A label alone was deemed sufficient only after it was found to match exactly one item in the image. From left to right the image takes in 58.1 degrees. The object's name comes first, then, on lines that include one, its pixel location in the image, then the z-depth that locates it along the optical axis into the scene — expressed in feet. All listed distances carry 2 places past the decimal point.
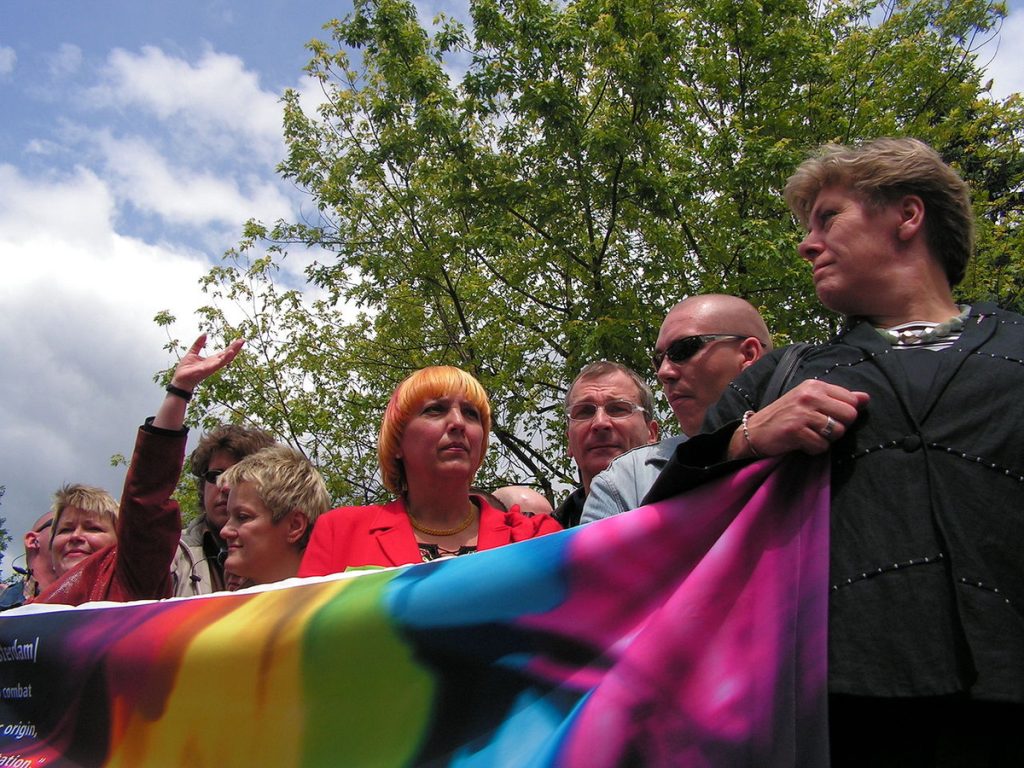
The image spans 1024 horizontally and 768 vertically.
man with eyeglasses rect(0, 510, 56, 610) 13.20
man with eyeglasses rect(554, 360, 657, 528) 12.13
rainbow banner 5.21
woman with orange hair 9.32
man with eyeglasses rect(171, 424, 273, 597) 11.50
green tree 31.96
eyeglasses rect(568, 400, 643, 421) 12.19
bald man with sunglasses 9.47
